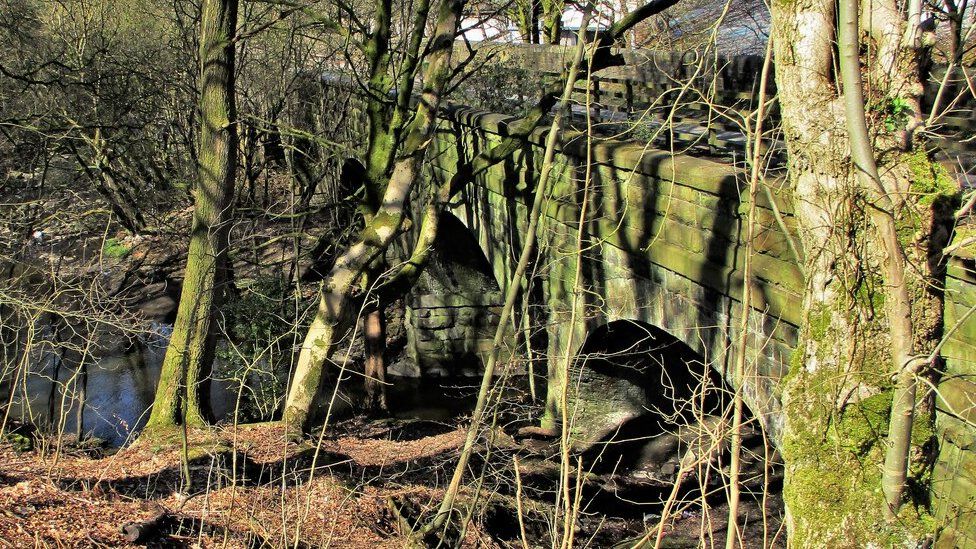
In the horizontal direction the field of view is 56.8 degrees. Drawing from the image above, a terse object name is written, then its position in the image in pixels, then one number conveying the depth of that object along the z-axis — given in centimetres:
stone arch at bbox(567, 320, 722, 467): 980
